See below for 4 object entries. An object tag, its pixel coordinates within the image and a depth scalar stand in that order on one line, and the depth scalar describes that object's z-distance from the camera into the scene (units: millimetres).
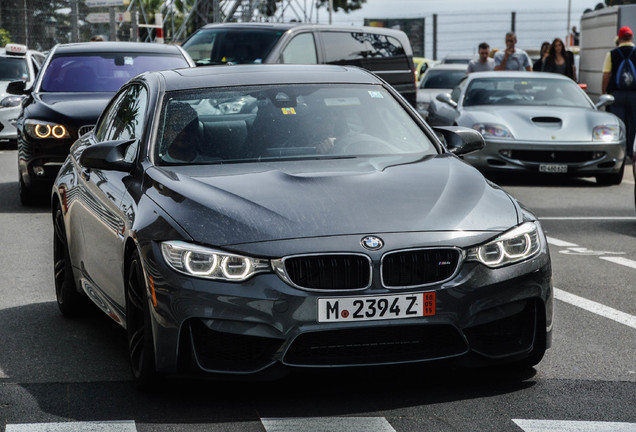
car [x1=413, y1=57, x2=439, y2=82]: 45200
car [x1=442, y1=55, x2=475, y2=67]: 44719
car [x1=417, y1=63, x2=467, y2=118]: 27328
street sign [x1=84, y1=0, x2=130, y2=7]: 31222
